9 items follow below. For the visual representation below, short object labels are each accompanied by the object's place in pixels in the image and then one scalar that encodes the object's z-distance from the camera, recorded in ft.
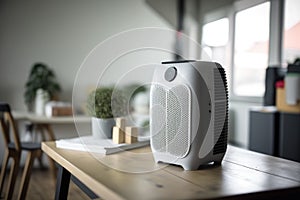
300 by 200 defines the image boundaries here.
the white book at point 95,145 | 5.12
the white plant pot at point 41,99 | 13.73
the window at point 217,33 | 13.39
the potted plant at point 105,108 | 5.55
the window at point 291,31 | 11.85
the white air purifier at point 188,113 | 4.25
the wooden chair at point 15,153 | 8.84
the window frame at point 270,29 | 12.40
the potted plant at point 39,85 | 13.82
